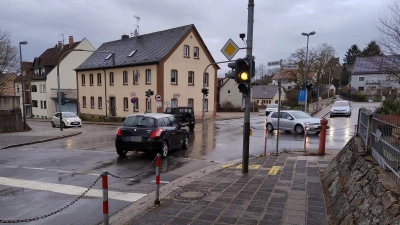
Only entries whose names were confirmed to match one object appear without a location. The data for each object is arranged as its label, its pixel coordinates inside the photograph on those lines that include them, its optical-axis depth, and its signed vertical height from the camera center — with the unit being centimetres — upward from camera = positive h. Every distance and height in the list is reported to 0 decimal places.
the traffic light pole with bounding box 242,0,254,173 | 773 -23
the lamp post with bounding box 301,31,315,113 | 3072 +605
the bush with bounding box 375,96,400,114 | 867 -40
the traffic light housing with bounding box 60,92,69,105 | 2277 -51
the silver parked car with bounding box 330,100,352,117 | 3128 -170
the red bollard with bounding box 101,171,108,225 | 418 -142
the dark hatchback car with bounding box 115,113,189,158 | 1052 -150
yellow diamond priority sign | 870 +126
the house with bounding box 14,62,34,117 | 5780 -150
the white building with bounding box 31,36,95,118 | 5181 +228
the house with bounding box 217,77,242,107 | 6116 -7
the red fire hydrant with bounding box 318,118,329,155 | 1029 -148
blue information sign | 1914 -21
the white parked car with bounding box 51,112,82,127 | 2841 -261
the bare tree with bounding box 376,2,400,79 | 1092 +130
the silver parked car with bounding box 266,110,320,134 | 1822 -181
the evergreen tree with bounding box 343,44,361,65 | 10239 +1322
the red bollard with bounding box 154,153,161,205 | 545 -162
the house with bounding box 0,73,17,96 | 2552 +101
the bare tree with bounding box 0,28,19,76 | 2466 +295
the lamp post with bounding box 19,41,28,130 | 2364 +387
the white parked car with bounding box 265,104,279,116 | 4209 -217
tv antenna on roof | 4359 +870
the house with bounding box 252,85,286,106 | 7369 -33
